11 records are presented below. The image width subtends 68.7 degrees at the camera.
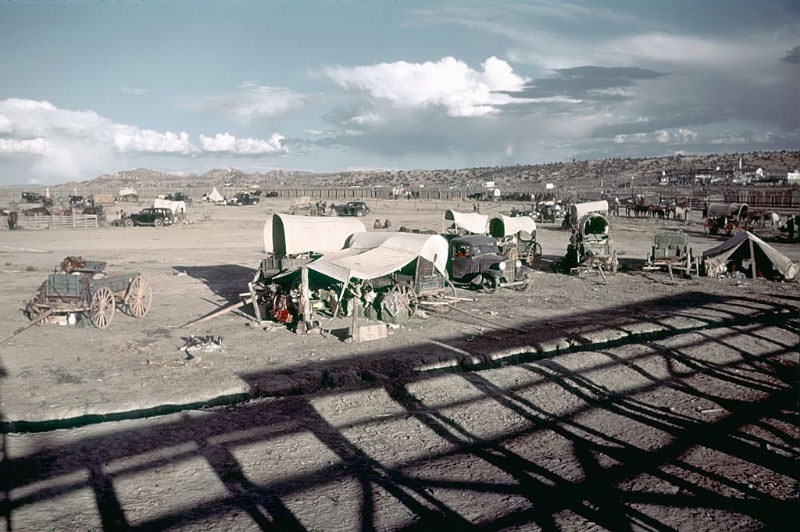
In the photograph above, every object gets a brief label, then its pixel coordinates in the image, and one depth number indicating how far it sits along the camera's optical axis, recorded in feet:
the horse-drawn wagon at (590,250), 76.43
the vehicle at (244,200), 218.18
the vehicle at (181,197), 225.56
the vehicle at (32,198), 224.18
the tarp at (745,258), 71.41
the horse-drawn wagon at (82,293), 45.24
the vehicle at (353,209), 169.27
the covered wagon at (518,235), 81.51
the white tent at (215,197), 236.30
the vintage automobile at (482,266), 63.82
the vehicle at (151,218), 142.51
